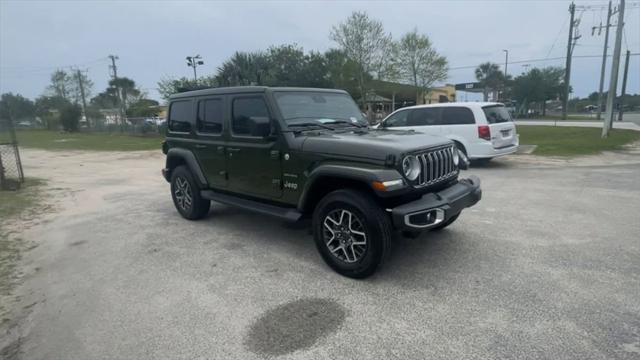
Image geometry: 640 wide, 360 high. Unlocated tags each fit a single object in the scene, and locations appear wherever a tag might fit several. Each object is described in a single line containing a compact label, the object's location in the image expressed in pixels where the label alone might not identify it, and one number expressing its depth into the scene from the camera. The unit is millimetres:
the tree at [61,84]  50938
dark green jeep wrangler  3393
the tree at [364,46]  31203
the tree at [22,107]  53312
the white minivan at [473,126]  9219
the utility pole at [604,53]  26603
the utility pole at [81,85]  49756
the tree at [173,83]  28000
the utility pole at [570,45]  32969
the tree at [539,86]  48500
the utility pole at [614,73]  15297
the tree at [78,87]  50688
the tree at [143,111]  40906
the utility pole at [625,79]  31594
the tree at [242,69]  24031
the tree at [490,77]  55675
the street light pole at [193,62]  29064
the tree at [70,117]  36688
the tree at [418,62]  33719
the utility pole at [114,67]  47300
